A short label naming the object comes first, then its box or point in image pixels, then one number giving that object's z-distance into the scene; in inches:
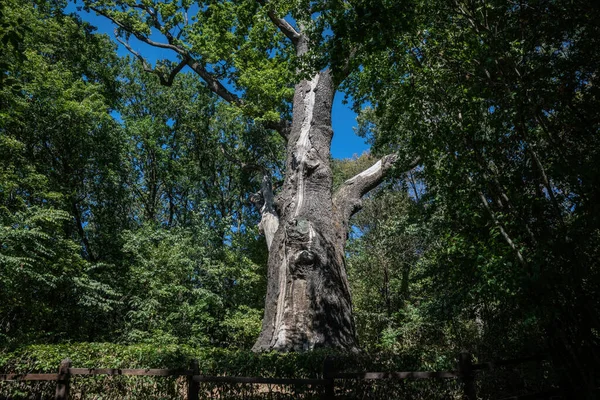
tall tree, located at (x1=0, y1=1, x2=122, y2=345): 446.6
